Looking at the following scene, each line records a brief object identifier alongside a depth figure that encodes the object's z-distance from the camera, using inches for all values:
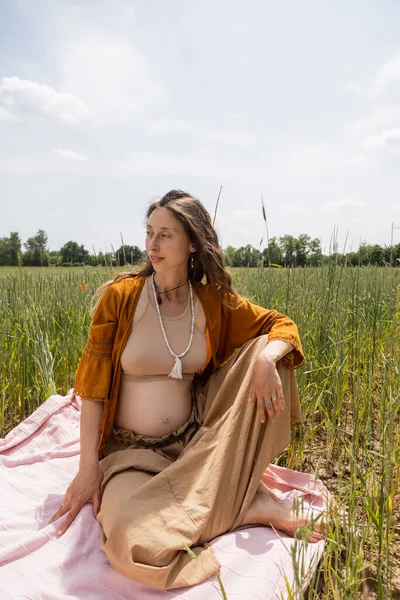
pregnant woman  53.3
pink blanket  47.0
